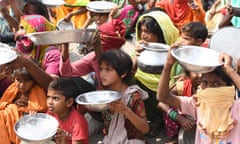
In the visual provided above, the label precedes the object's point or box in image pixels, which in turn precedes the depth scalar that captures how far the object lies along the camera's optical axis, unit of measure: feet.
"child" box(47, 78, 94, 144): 12.61
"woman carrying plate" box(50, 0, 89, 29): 26.93
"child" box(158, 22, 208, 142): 14.52
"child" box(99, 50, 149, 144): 12.98
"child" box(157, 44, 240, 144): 10.47
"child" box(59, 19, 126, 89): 14.47
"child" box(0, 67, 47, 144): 13.73
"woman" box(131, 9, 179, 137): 15.22
